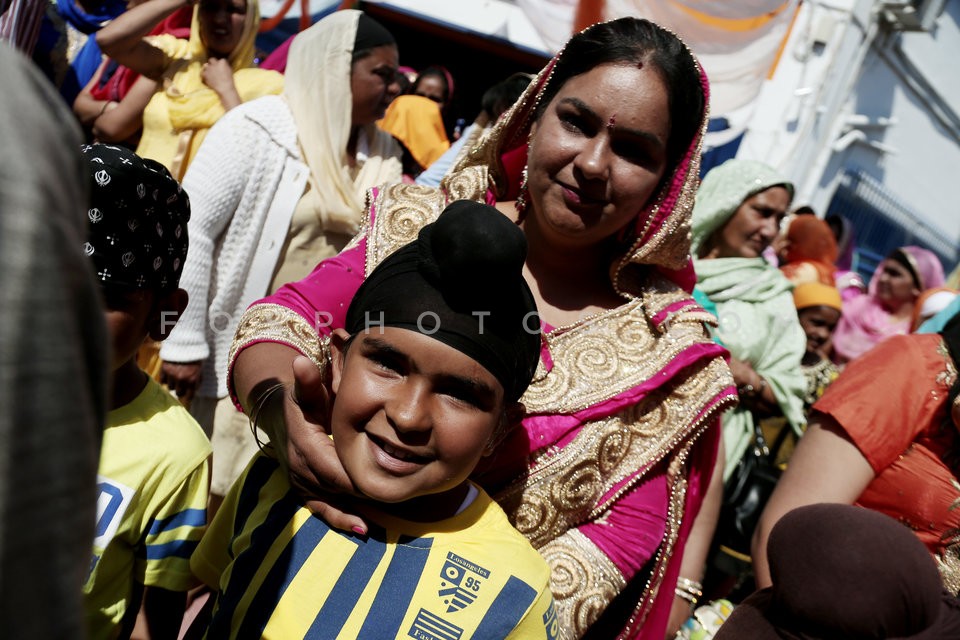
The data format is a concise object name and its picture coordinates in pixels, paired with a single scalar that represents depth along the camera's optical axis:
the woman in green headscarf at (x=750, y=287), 3.91
